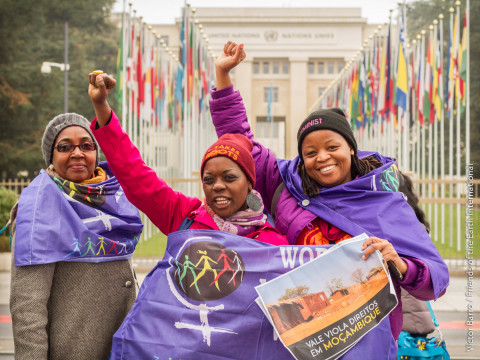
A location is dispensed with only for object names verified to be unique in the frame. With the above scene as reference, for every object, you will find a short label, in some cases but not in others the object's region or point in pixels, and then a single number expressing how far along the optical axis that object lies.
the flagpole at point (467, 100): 14.14
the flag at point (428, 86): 16.09
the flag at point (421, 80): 16.59
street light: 17.87
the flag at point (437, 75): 15.73
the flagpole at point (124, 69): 14.27
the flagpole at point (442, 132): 14.00
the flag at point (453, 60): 14.96
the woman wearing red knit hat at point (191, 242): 2.34
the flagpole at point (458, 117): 14.19
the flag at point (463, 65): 14.26
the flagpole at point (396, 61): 15.50
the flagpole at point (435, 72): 15.57
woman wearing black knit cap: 2.33
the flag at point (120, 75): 14.67
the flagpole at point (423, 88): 16.16
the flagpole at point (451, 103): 13.82
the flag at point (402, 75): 15.41
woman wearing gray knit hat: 2.59
